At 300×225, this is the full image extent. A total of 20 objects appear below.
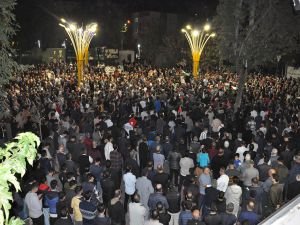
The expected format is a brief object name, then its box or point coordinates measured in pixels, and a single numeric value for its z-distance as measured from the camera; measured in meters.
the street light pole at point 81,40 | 27.01
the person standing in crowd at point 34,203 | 8.62
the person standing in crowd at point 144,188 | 9.65
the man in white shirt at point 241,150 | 12.00
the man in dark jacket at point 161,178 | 9.81
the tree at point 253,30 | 21.23
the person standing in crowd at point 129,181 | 9.95
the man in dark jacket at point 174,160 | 11.59
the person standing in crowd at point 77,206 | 8.44
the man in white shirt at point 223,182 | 9.62
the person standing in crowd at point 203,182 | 9.75
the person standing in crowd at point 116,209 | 8.41
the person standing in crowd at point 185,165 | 11.12
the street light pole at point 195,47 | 29.89
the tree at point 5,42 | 10.11
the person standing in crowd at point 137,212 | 8.43
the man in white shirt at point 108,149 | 12.21
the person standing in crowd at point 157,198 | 8.77
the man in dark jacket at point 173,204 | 9.04
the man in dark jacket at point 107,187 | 9.66
